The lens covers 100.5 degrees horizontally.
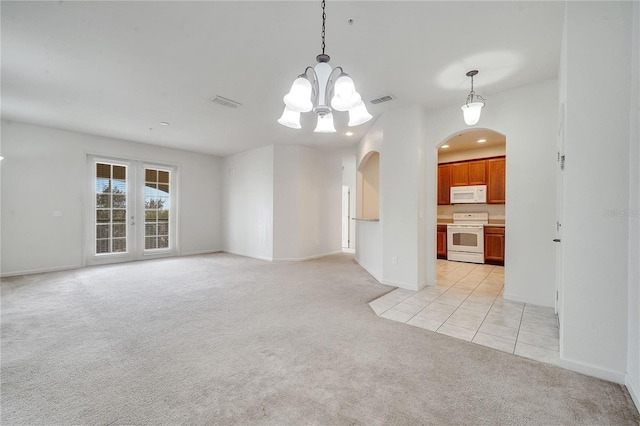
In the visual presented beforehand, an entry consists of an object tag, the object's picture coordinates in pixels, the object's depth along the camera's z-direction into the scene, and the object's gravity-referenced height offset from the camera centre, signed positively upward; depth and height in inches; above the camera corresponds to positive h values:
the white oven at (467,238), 241.8 -24.9
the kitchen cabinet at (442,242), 265.3 -30.9
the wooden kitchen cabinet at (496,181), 241.4 +28.0
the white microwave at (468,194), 252.7 +16.5
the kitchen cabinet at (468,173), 253.4 +37.5
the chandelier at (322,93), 70.5 +31.7
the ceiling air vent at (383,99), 150.0 +64.3
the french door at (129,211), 234.8 -0.7
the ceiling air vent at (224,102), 153.6 +64.9
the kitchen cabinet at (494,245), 231.5 -29.9
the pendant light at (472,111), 123.5 +47.3
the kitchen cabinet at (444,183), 274.2 +29.4
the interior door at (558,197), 109.4 +6.3
